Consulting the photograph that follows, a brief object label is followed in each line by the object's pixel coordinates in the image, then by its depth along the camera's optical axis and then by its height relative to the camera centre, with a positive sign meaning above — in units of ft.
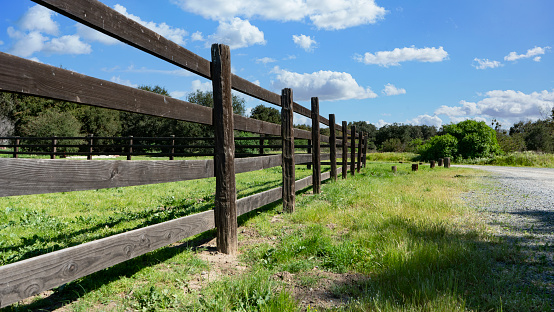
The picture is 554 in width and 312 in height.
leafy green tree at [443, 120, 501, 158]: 103.09 +2.86
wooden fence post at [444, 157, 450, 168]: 70.23 -2.86
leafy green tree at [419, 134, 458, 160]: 103.60 +0.59
